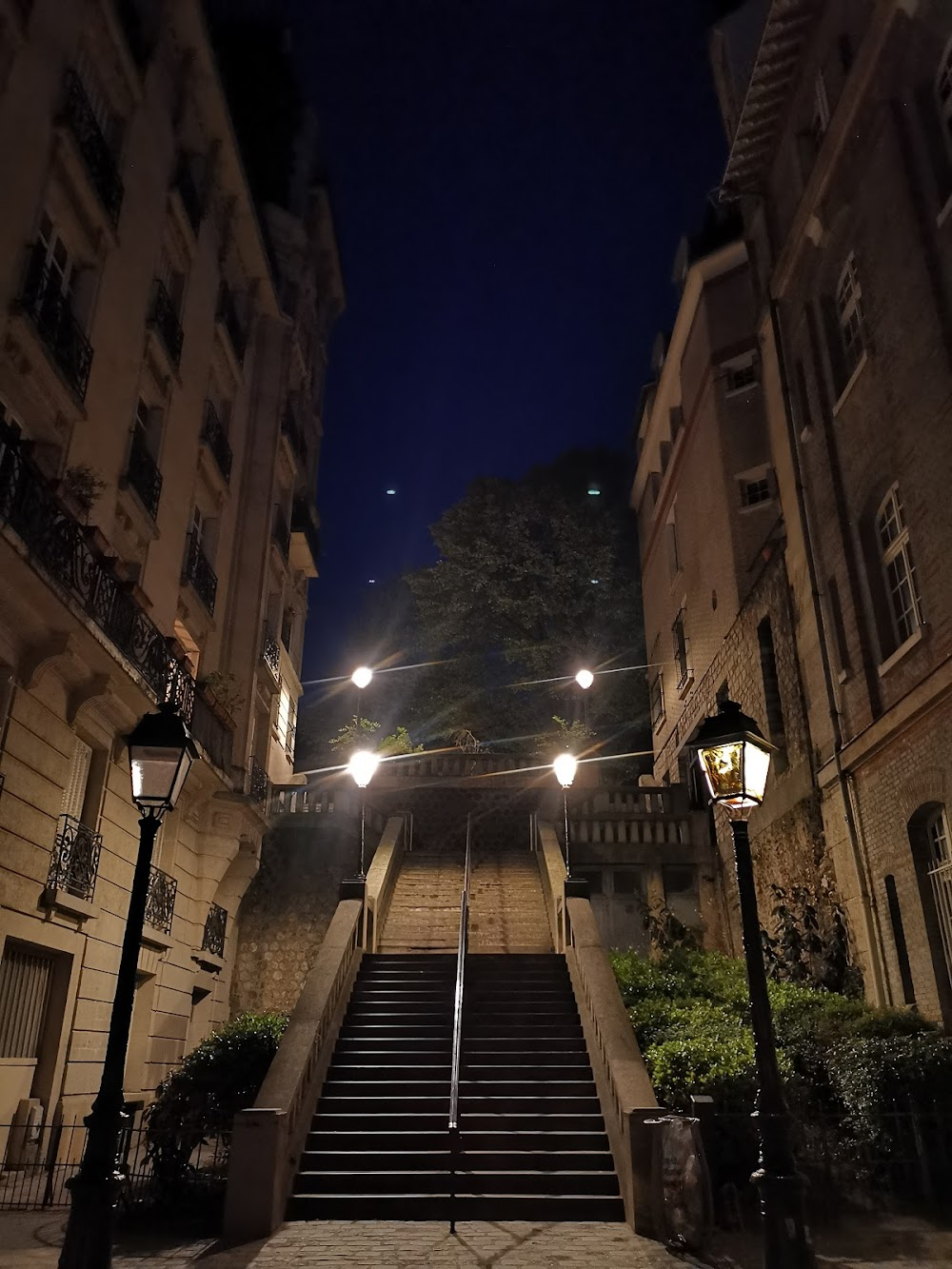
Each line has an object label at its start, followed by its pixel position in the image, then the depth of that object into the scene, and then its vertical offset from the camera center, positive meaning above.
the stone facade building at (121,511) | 10.32 +7.70
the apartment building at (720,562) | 15.64 +11.37
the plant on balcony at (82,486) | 11.29 +6.80
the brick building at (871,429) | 11.14 +8.22
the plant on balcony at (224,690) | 16.22 +5.97
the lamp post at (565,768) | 14.69 +4.16
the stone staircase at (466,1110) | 8.59 -0.63
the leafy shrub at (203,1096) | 8.95 -0.48
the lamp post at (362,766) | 14.22 +4.04
